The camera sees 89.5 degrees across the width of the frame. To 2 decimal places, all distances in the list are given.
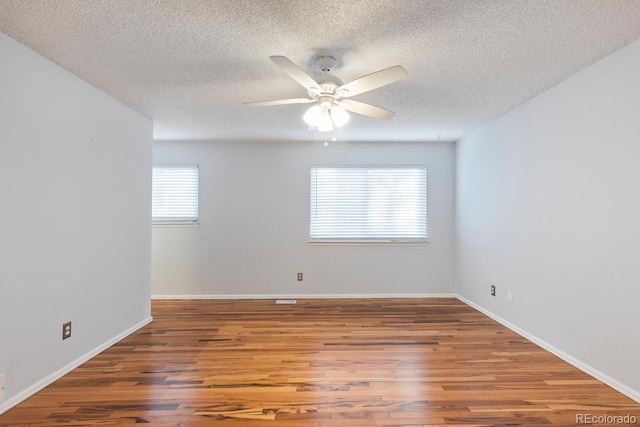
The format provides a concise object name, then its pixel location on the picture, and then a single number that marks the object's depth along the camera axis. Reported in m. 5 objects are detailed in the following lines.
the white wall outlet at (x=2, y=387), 1.86
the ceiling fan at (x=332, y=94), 1.91
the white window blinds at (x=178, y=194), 4.57
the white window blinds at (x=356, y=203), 4.64
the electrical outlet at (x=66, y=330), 2.34
